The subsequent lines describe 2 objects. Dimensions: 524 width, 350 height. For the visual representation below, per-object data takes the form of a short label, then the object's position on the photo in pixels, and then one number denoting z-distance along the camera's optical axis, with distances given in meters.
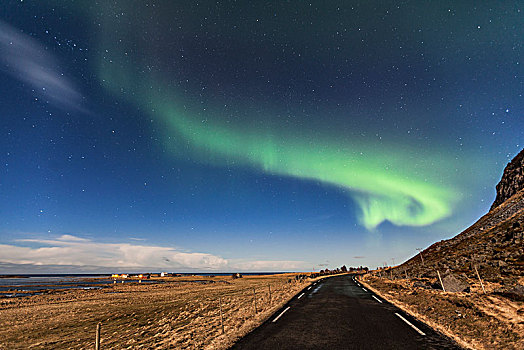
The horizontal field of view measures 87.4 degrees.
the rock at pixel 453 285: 23.14
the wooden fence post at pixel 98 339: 6.93
